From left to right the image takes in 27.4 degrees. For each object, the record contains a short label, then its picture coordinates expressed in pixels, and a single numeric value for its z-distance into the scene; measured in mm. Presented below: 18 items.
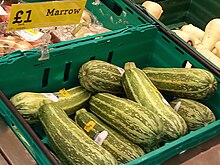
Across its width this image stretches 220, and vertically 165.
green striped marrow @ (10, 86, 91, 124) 1341
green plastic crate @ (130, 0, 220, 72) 2311
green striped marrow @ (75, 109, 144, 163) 1246
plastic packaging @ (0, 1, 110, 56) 1543
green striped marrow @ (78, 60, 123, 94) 1456
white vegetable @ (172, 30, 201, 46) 2031
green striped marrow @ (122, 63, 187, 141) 1344
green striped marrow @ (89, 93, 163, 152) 1273
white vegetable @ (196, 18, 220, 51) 2057
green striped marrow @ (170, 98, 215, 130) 1428
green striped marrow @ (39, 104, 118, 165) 1174
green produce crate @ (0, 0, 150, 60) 1775
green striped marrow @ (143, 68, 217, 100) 1501
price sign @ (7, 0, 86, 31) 1370
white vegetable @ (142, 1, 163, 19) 2093
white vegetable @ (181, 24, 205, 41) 2128
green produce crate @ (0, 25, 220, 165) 1278
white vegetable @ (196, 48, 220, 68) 1917
